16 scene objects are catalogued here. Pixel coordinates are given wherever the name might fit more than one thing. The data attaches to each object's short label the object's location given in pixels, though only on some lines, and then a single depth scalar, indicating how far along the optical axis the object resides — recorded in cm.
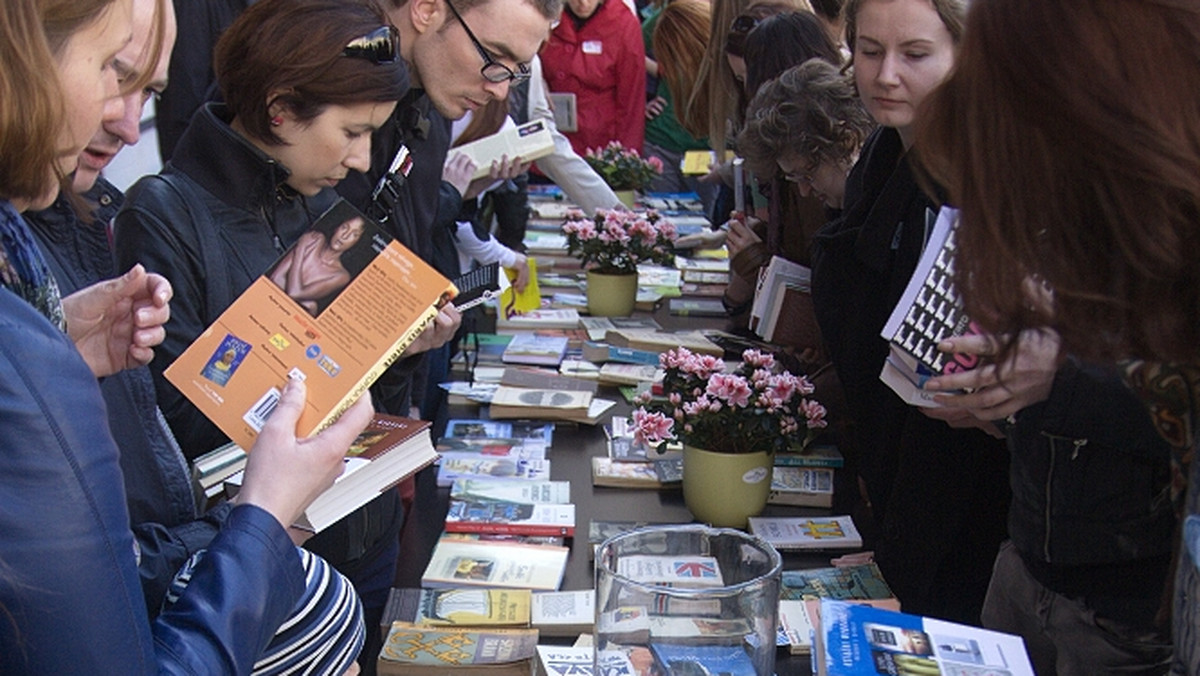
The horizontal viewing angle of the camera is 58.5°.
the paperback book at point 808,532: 203
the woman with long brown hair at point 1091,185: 93
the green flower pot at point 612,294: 363
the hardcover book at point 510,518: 207
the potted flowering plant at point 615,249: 354
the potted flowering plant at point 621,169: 503
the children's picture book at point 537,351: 321
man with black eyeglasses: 225
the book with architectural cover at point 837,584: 185
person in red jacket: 636
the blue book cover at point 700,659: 120
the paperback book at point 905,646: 125
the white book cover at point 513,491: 223
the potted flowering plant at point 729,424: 206
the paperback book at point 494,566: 188
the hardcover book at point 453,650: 161
